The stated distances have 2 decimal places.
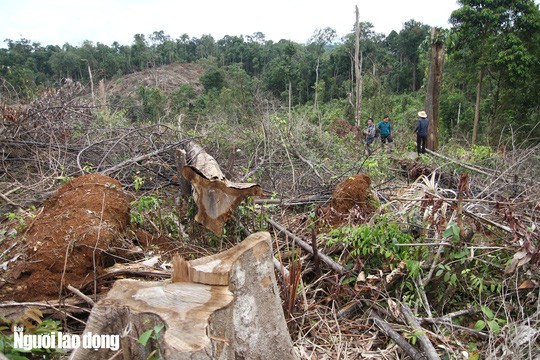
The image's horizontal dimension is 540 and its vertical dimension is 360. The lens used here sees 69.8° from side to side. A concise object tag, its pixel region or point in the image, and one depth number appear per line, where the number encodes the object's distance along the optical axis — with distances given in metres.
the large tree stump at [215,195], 3.18
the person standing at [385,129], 10.27
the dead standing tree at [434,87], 9.86
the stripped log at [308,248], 3.06
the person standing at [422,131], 9.52
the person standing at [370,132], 10.34
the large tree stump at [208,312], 1.63
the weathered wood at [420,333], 2.22
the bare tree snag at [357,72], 18.85
